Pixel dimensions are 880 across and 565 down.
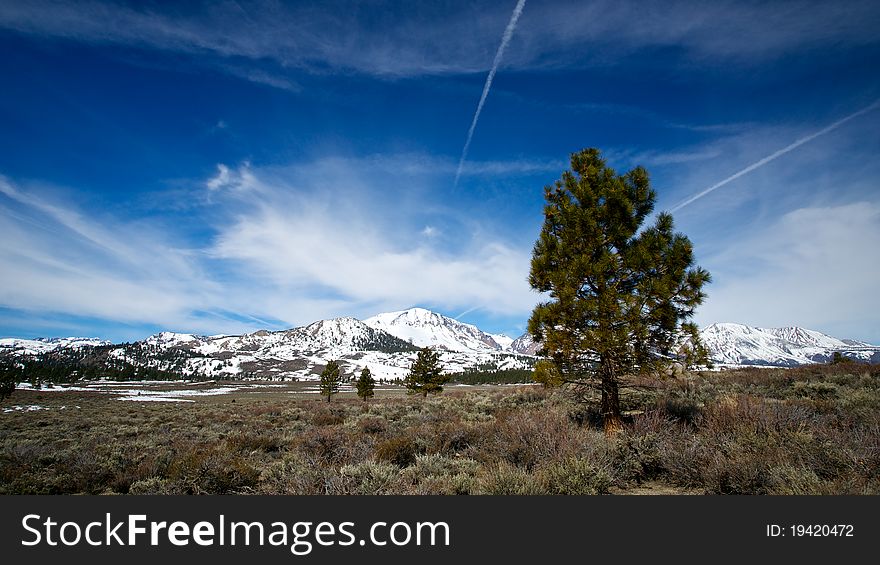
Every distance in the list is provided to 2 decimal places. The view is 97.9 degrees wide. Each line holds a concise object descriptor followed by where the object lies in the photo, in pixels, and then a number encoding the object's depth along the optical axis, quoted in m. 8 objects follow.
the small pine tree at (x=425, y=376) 51.94
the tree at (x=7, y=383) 49.28
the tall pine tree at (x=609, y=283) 9.29
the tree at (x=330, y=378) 63.94
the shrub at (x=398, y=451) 8.33
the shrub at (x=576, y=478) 5.53
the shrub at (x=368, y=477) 5.86
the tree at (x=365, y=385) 57.11
